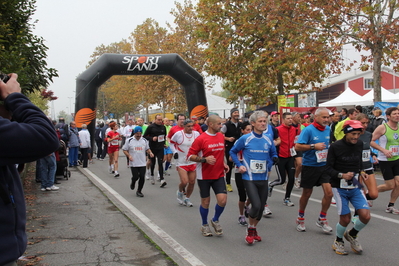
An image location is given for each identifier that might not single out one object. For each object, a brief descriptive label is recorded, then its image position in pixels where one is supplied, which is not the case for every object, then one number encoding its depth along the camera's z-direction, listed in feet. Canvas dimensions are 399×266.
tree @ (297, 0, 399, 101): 49.70
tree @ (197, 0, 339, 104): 71.31
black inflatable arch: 65.00
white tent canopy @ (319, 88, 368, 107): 76.02
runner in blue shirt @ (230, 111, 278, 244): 20.11
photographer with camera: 6.64
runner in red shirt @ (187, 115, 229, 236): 21.75
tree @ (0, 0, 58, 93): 26.61
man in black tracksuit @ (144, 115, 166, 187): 41.53
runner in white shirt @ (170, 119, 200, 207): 29.99
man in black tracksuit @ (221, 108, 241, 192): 34.45
